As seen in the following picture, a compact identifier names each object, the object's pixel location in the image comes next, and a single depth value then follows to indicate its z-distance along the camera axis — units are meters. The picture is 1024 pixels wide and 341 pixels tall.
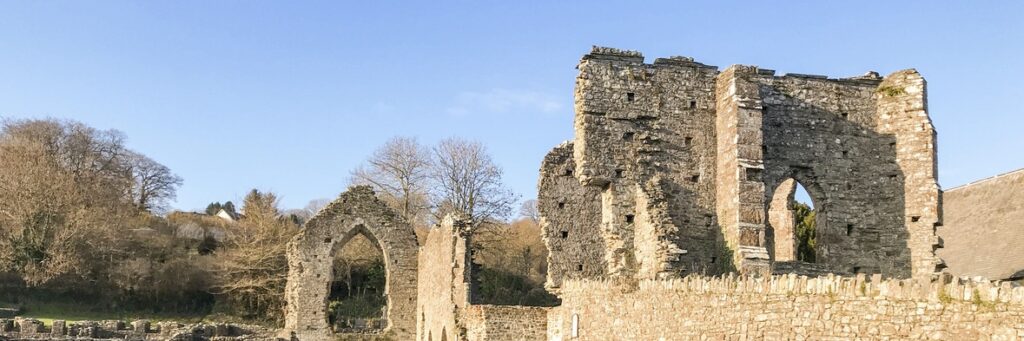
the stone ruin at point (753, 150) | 17.98
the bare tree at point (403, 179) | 40.56
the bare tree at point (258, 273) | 35.38
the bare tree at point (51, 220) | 34.66
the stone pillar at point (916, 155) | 18.09
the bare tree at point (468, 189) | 38.75
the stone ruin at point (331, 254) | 29.00
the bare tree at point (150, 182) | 53.59
